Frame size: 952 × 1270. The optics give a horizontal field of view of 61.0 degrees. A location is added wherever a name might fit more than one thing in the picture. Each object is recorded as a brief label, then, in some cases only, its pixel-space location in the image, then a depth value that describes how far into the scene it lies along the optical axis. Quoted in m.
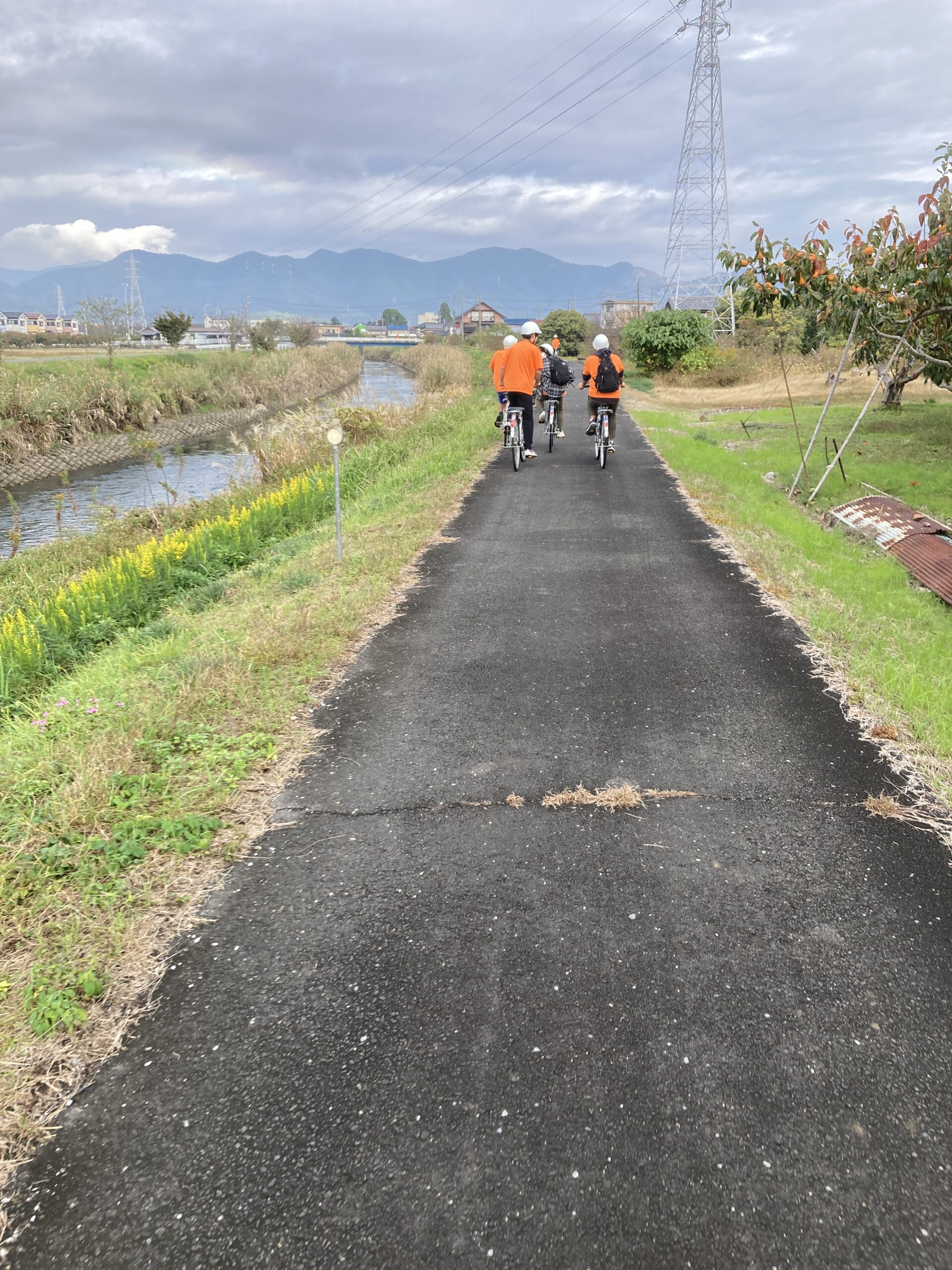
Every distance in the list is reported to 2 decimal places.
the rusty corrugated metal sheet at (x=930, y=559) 8.03
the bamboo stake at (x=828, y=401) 11.12
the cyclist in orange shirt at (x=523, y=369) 12.91
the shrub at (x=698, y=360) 36.03
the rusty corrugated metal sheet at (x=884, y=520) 9.47
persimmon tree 10.55
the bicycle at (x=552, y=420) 15.67
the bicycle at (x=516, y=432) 13.38
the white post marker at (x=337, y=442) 7.52
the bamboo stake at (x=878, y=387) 11.71
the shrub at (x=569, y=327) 60.59
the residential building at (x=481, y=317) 139.91
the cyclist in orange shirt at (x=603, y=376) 13.07
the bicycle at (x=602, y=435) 13.66
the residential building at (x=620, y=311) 77.81
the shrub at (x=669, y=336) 36.91
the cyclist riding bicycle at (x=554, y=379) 14.85
